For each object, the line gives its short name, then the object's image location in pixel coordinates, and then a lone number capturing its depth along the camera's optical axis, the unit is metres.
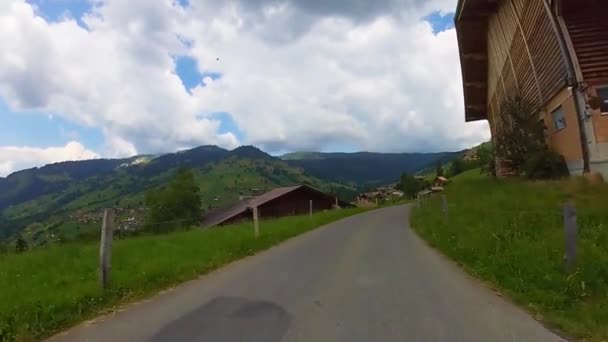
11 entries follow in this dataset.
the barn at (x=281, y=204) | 53.19
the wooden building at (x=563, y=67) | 16.20
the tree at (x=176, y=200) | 67.44
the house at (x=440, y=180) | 86.31
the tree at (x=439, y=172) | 107.94
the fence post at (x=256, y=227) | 16.03
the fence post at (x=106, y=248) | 7.37
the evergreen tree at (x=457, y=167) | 107.19
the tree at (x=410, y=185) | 97.81
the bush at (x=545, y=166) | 18.84
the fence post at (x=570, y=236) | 6.75
